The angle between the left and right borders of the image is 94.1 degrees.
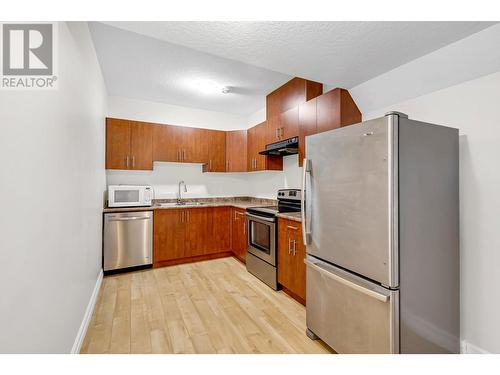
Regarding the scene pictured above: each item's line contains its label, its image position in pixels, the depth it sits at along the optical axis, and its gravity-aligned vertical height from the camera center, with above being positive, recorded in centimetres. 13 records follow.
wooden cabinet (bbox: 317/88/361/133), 240 +84
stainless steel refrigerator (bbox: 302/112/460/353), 139 -33
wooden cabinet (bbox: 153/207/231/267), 355 -73
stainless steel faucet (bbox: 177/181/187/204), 427 -13
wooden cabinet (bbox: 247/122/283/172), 368 +58
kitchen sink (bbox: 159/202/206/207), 386 -27
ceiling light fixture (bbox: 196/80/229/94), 331 +151
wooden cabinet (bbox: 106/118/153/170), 351 +69
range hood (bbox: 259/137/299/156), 296 +56
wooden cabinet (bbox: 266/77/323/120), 295 +129
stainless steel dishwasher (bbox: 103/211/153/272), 323 -73
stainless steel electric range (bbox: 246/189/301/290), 284 -62
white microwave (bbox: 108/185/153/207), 338 -11
